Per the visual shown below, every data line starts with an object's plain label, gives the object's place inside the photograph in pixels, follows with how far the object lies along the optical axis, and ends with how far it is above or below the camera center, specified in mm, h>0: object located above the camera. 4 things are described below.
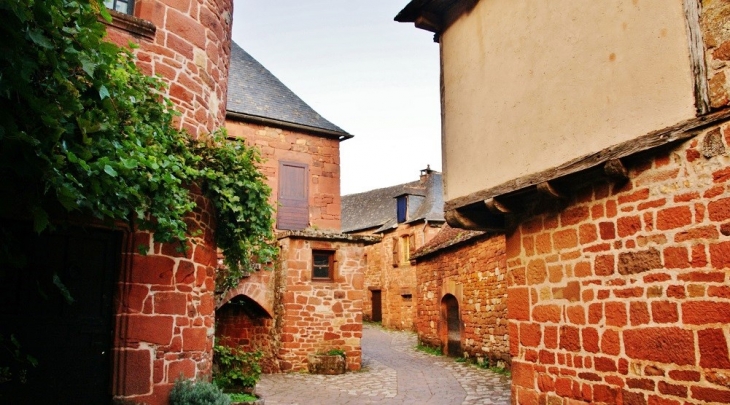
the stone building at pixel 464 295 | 11977 -49
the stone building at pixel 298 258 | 12867 +823
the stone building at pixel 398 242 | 24875 +2442
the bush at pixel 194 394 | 5410 -1002
